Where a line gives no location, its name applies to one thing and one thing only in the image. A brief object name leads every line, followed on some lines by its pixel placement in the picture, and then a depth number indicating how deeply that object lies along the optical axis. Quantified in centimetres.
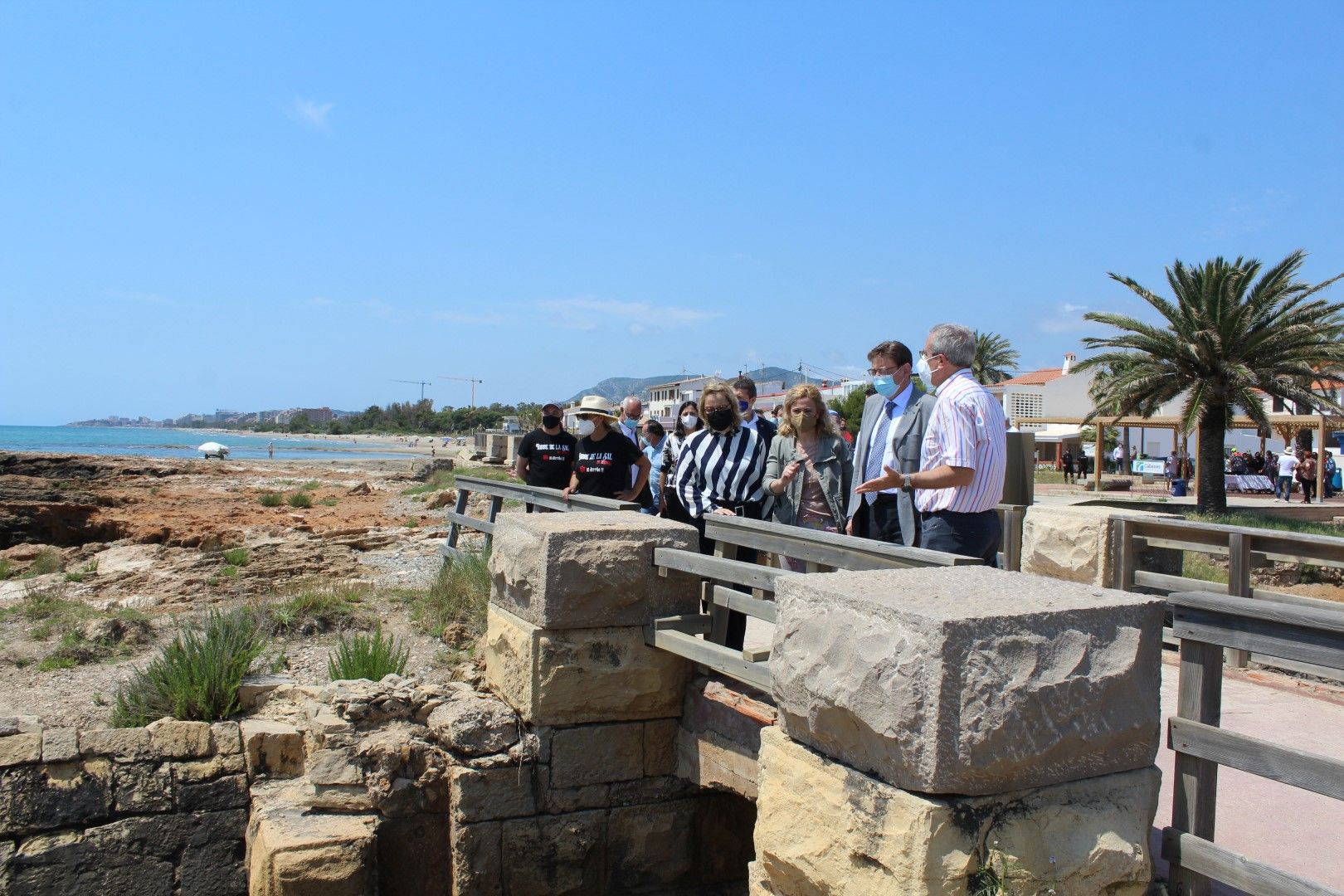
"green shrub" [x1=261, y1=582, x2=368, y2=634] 723
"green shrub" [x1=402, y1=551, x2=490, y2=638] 724
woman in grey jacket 602
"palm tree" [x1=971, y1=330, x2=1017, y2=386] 6912
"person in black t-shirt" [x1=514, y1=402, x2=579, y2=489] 844
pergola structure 2803
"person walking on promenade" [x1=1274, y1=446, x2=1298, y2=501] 2792
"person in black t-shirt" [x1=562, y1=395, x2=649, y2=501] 770
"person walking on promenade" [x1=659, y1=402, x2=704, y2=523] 681
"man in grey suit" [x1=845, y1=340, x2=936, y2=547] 513
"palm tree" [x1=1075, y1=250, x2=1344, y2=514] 2069
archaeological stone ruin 488
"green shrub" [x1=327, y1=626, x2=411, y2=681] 593
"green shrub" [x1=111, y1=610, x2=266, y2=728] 553
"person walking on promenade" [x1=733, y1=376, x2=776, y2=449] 720
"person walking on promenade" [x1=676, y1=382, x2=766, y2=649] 621
